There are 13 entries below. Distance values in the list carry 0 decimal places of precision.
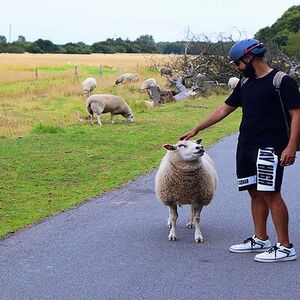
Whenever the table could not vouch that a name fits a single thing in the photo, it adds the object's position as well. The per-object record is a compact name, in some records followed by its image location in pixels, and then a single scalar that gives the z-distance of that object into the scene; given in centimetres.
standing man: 694
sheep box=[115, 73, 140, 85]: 4047
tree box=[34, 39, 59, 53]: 11544
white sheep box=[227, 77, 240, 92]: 3522
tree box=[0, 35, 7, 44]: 11856
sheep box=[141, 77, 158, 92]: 3405
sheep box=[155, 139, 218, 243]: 796
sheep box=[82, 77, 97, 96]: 3382
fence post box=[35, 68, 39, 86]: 4234
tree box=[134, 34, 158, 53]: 12125
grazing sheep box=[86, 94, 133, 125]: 2239
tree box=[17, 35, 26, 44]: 12401
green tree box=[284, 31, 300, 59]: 4838
